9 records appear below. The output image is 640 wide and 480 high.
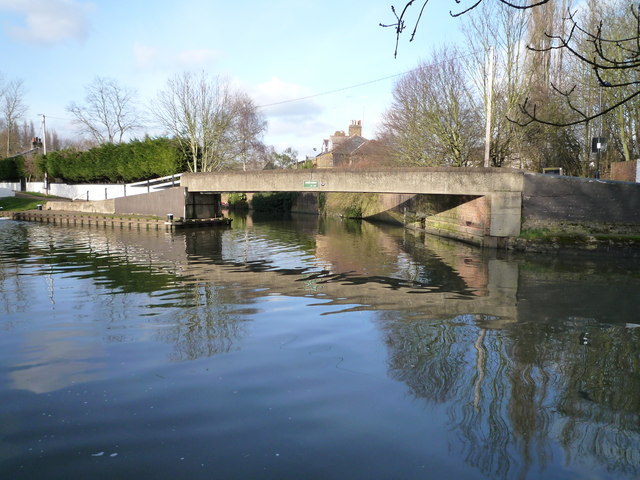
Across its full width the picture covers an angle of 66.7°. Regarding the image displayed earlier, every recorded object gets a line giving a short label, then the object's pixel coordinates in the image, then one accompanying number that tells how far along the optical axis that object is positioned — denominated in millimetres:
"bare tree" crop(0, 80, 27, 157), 56281
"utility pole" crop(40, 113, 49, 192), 42994
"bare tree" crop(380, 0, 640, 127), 21106
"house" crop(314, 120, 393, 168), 35906
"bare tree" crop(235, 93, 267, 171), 52522
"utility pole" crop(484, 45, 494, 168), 21047
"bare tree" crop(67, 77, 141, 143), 51469
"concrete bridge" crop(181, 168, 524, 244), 19516
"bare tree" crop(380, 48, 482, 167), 26922
